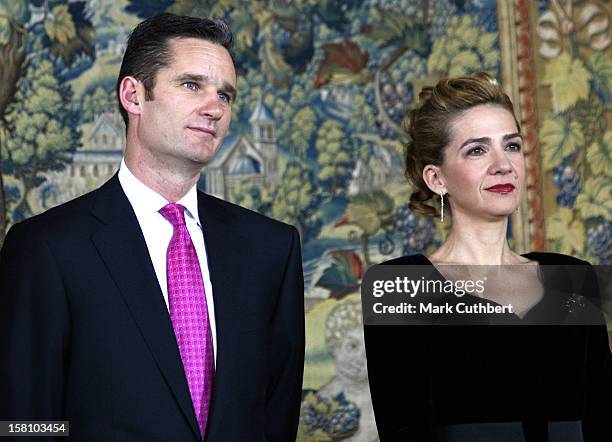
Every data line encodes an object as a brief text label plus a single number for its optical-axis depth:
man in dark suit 4.60
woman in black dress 5.05
